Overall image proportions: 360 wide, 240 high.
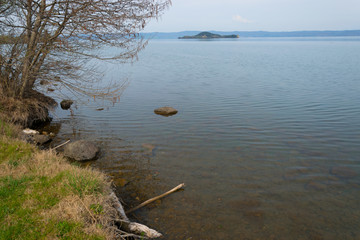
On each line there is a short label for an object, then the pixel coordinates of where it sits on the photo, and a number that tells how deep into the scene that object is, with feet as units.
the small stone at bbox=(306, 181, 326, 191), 28.94
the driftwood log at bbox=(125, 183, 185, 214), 24.84
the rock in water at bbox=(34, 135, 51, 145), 41.00
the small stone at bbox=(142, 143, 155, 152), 39.73
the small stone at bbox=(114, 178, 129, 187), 30.10
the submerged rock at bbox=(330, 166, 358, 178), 31.35
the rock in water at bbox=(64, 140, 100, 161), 35.83
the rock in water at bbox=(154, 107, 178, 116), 56.70
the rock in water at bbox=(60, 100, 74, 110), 62.34
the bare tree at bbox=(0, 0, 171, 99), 38.34
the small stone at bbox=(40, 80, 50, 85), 46.09
